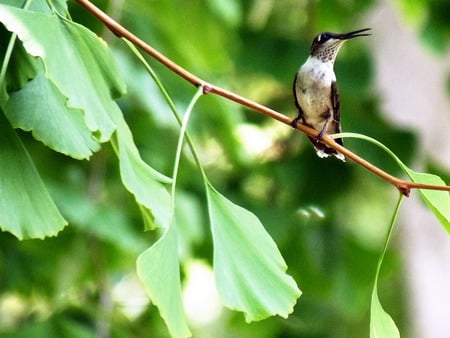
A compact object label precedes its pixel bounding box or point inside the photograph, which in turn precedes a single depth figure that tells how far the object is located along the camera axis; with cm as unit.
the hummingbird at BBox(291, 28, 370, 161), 402
